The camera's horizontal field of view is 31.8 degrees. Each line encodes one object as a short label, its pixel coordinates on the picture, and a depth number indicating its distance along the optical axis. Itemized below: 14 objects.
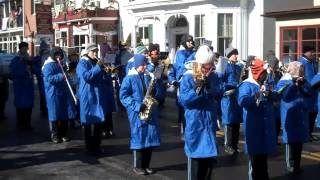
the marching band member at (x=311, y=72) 10.86
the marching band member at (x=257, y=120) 6.81
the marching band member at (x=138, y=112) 7.80
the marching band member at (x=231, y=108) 9.24
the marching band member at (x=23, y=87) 12.68
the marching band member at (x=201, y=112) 6.36
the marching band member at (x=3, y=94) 14.61
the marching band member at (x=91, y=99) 9.21
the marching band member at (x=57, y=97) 10.60
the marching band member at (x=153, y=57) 9.30
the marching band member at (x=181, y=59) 10.95
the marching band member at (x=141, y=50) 9.42
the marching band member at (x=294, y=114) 7.90
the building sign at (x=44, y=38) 17.38
